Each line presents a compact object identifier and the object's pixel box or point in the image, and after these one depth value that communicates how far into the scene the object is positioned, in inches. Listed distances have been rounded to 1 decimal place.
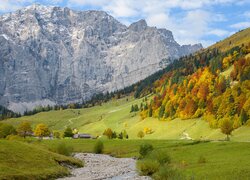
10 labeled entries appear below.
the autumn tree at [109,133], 7751.0
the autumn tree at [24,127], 7313.0
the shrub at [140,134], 7554.1
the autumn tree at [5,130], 6210.6
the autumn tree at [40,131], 7691.9
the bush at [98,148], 4848.2
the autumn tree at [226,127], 5098.4
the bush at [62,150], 3749.8
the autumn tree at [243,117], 5743.1
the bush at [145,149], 3608.5
